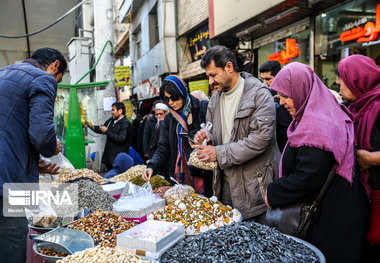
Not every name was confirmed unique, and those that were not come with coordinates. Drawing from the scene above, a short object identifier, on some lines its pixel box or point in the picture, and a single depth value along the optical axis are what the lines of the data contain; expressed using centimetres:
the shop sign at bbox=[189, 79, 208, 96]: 855
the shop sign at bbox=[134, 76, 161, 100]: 1289
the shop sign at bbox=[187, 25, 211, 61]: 995
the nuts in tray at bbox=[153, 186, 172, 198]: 264
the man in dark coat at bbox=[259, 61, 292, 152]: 293
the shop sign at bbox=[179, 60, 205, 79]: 995
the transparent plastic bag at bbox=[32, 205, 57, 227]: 187
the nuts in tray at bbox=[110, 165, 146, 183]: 362
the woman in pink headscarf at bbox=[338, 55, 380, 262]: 171
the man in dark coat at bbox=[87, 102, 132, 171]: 566
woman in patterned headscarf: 271
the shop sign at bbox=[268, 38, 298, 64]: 609
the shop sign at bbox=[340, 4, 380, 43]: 421
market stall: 144
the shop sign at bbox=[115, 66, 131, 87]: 973
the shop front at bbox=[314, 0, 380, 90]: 443
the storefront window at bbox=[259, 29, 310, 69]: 595
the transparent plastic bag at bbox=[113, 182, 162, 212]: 217
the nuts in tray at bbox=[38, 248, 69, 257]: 162
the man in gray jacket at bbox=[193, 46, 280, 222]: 209
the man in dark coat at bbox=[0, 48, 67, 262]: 179
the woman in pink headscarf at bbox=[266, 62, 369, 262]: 156
